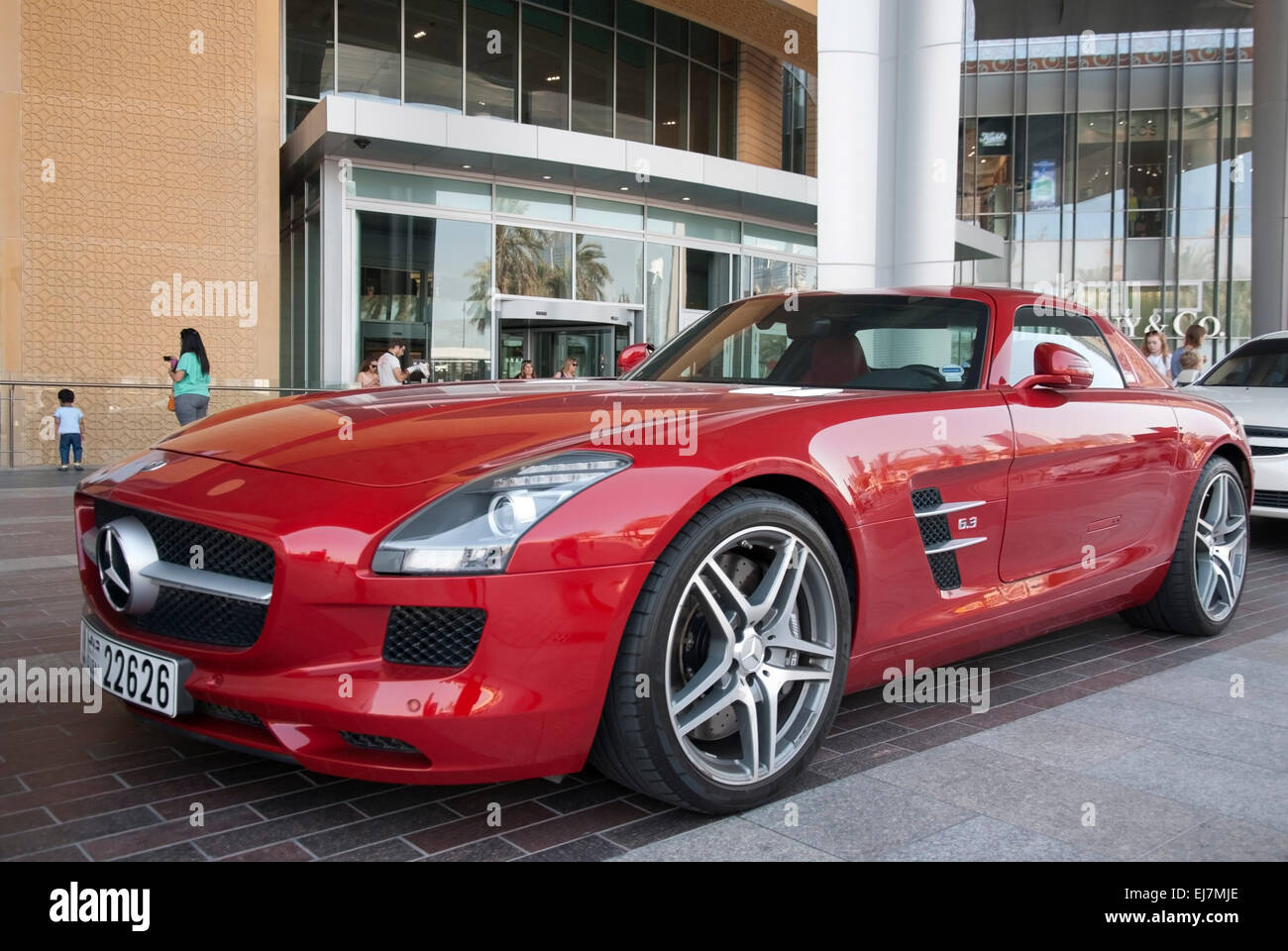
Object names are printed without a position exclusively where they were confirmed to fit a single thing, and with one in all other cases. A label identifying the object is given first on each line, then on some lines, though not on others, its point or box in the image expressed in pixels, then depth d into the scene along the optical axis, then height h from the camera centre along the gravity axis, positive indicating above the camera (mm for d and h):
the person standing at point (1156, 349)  11312 +699
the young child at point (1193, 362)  10531 +517
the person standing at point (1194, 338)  10778 +765
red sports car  2221 -353
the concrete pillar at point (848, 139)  8953 +2314
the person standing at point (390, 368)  12828 +510
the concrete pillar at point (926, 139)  8859 +2295
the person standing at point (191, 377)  10680 +324
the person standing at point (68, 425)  13844 -214
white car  7094 +104
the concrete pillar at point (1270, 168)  17750 +4133
